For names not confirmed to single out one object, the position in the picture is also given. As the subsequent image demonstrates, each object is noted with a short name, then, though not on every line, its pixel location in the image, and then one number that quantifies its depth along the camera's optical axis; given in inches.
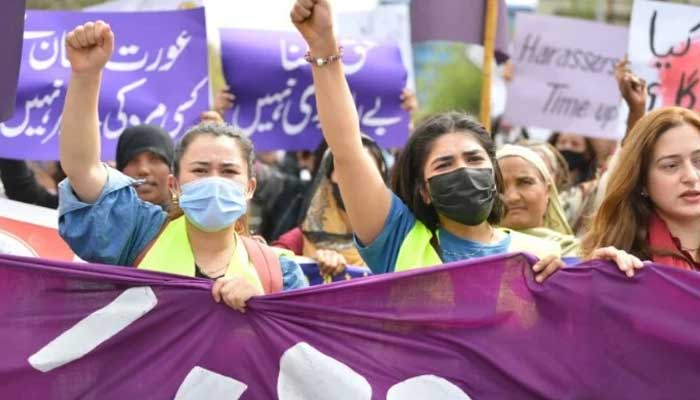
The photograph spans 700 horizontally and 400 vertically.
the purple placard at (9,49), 258.5
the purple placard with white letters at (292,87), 440.5
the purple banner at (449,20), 425.3
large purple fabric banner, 229.0
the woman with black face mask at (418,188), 241.2
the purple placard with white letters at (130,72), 392.0
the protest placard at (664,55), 454.8
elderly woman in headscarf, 350.5
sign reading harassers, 503.5
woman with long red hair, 253.7
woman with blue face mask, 236.5
